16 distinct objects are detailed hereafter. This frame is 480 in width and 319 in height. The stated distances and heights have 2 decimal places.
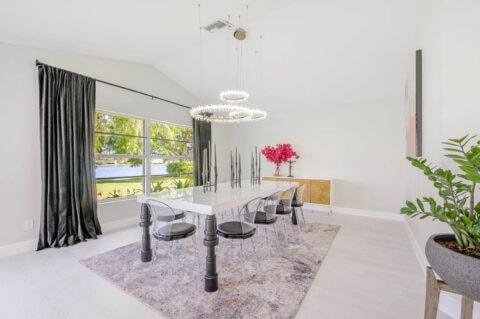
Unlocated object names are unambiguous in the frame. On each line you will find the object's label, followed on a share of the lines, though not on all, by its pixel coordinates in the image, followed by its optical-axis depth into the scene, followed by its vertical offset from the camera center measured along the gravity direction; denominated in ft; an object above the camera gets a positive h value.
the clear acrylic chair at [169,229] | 7.50 -2.42
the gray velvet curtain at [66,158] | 9.80 +0.07
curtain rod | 9.78 +4.06
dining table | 6.72 -1.39
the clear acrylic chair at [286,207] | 10.88 -2.40
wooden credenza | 15.33 -2.19
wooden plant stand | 4.06 -2.57
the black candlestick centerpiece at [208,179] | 9.47 -0.92
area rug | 5.97 -3.86
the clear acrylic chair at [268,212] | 9.28 -2.26
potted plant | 3.28 -1.37
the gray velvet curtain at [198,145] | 16.98 +1.07
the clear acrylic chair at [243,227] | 7.63 -2.42
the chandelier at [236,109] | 9.84 +2.29
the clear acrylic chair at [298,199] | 12.48 -2.26
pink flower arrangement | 15.26 +0.39
